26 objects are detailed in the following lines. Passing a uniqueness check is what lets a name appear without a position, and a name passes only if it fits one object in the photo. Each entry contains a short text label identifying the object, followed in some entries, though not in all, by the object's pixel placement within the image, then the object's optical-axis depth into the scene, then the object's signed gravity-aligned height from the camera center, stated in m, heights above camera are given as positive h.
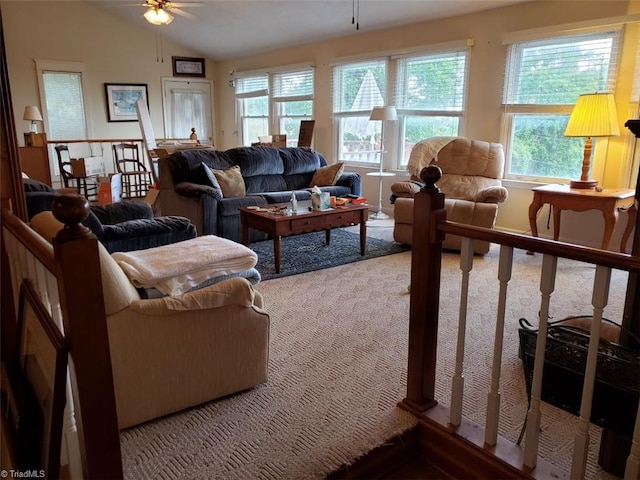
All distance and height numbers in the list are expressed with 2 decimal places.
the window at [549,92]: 4.40 +0.39
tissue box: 4.21 -0.59
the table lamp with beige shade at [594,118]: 3.93 +0.12
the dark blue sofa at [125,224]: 2.96 -0.60
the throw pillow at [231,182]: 4.83 -0.48
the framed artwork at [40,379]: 1.36 -0.82
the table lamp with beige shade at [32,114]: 7.25 +0.28
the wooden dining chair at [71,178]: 7.07 -0.67
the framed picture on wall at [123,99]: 8.80 +0.62
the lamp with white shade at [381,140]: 5.88 -0.10
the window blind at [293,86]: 7.71 +0.77
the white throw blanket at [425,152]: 5.27 -0.21
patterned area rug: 4.07 -1.10
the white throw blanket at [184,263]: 2.12 -0.61
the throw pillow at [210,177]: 4.69 -0.43
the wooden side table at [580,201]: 3.92 -0.57
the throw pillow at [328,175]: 5.59 -0.49
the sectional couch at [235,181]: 4.62 -0.51
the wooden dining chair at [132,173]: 7.83 -0.63
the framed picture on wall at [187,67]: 9.39 +1.28
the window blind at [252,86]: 8.68 +0.85
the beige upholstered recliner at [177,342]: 1.84 -0.85
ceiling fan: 5.09 +1.27
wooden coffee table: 3.90 -0.73
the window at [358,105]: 6.58 +0.39
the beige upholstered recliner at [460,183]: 4.34 -0.50
